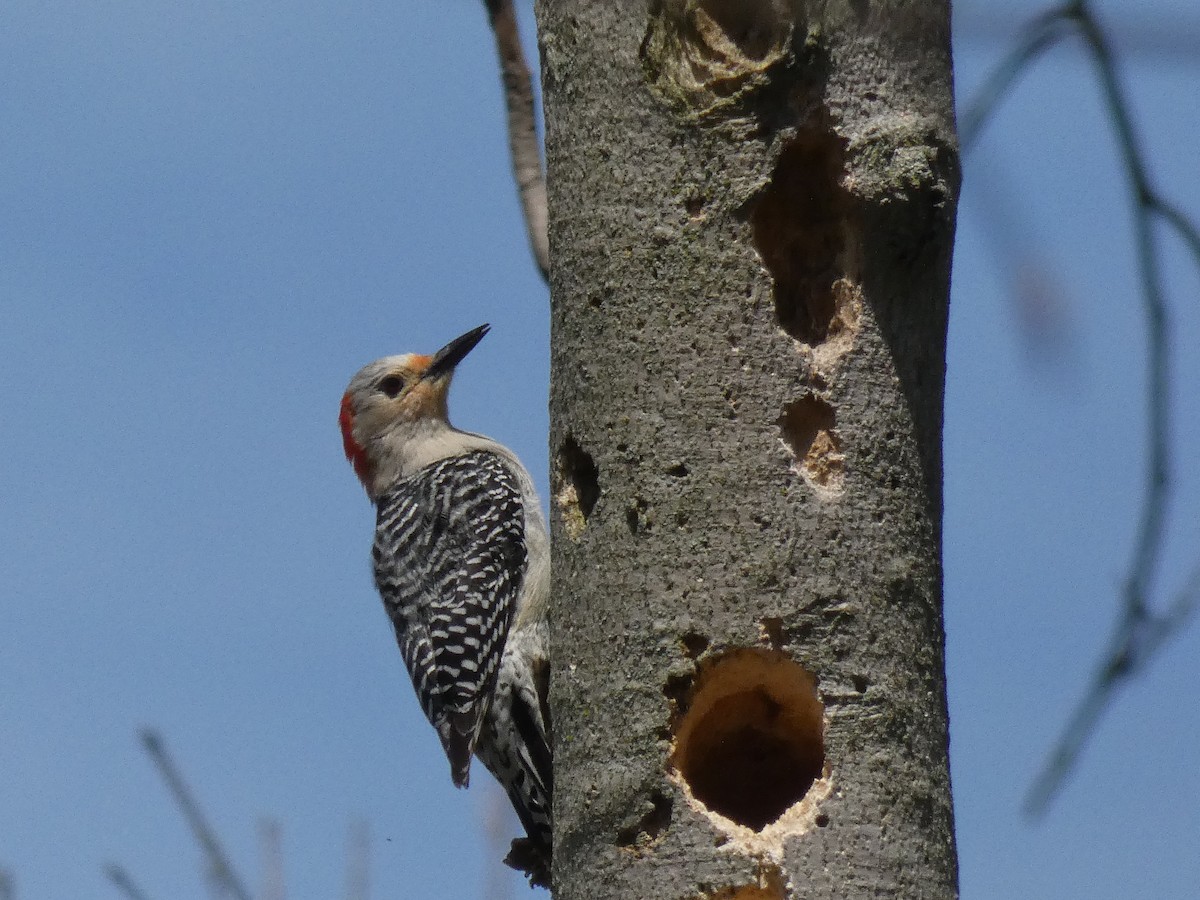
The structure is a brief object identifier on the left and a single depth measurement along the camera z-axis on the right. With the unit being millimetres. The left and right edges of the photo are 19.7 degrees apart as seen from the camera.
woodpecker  10430
